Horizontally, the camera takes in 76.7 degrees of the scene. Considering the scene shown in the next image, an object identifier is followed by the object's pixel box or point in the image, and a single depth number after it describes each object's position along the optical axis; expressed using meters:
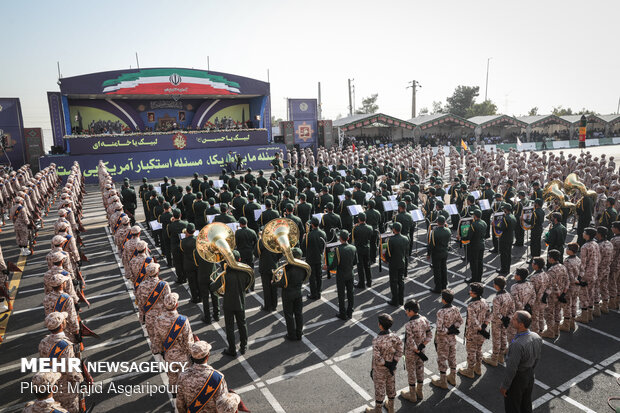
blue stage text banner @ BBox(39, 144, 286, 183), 26.80
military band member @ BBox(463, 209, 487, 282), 9.44
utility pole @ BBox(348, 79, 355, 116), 64.74
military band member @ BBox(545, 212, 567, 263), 9.00
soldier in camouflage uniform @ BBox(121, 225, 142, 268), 8.23
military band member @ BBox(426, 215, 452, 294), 8.91
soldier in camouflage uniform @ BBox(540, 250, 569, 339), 7.00
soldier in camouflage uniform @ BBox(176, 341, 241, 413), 4.01
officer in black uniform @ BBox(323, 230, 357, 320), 7.90
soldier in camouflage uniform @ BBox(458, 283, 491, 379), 5.88
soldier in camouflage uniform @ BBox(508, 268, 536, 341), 6.29
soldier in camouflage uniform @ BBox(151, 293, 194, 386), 5.14
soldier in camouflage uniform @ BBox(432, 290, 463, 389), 5.68
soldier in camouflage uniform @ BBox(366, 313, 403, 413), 5.04
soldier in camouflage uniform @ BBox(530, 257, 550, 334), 6.64
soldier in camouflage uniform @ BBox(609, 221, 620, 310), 8.07
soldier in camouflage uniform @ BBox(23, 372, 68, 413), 3.69
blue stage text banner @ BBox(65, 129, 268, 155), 27.09
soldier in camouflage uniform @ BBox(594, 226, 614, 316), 7.81
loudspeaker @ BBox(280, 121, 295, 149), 34.97
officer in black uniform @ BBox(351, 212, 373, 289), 9.05
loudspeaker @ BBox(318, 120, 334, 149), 37.47
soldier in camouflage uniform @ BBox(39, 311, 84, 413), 4.90
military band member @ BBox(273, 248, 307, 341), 7.05
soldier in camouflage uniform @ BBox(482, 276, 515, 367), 6.11
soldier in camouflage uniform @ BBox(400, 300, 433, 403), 5.36
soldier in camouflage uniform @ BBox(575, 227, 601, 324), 7.61
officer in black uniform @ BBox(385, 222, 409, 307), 8.40
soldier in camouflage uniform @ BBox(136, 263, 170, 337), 6.10
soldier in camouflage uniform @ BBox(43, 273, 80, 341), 6.08
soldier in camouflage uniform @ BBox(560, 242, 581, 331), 7.36
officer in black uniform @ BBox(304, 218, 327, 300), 8.66
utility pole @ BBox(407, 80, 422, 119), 60.00
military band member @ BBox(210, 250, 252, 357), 6.65
